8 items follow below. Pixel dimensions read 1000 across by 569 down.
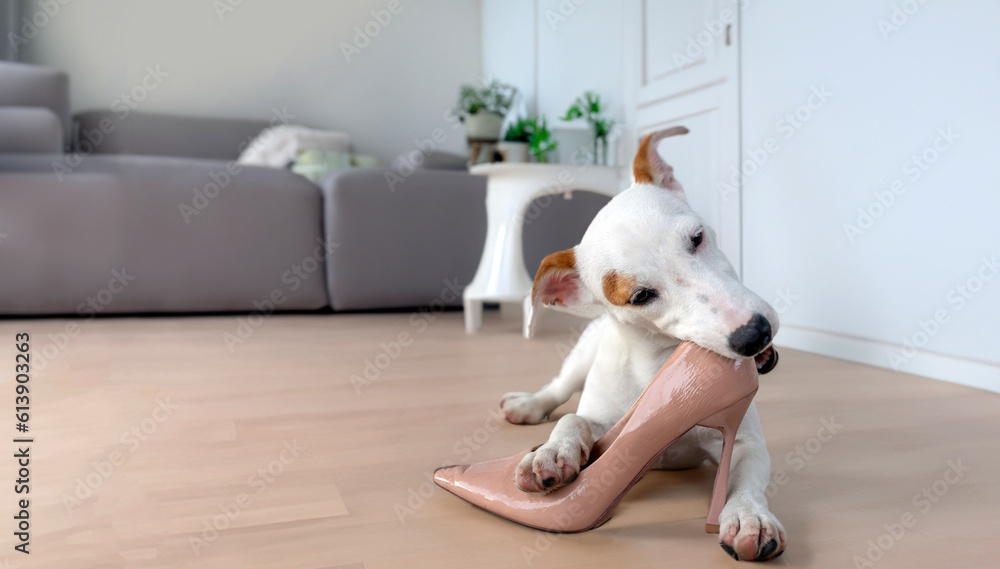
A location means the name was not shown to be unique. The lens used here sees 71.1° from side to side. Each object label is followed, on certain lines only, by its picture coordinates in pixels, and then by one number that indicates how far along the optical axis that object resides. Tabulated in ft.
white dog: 2.30
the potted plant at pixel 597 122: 10.58
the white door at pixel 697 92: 7.92
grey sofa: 9.18
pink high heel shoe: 2.34
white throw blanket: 17.07
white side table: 8.11
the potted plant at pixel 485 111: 15.51
